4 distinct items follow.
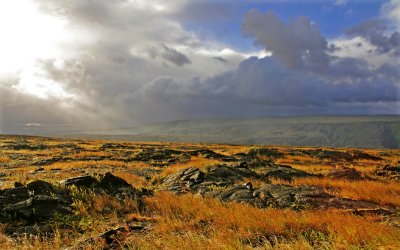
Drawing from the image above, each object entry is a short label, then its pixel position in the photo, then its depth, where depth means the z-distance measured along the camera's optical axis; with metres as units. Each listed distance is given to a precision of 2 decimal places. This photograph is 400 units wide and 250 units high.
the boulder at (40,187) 14.72
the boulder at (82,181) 16.58
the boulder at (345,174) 24.95
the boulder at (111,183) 17.09
